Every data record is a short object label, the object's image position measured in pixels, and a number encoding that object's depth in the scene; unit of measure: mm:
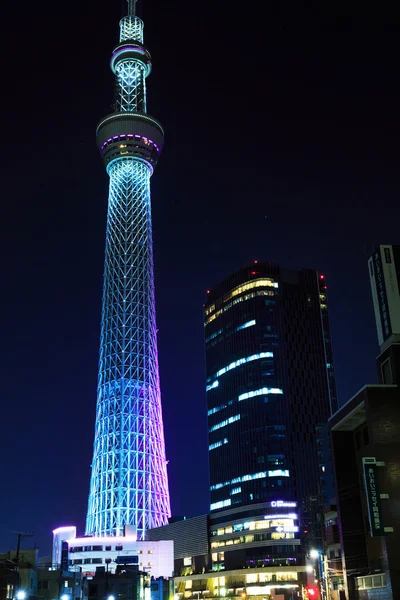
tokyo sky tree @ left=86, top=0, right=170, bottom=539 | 149500
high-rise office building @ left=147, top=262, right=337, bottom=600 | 155875
